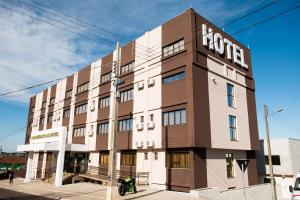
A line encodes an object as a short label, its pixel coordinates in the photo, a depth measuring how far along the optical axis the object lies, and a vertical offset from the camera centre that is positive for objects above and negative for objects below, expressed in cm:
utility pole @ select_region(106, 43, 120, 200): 1565 +14
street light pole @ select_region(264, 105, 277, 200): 2067 +186
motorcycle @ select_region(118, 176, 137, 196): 1973 -242
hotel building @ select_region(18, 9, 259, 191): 2303 +428
